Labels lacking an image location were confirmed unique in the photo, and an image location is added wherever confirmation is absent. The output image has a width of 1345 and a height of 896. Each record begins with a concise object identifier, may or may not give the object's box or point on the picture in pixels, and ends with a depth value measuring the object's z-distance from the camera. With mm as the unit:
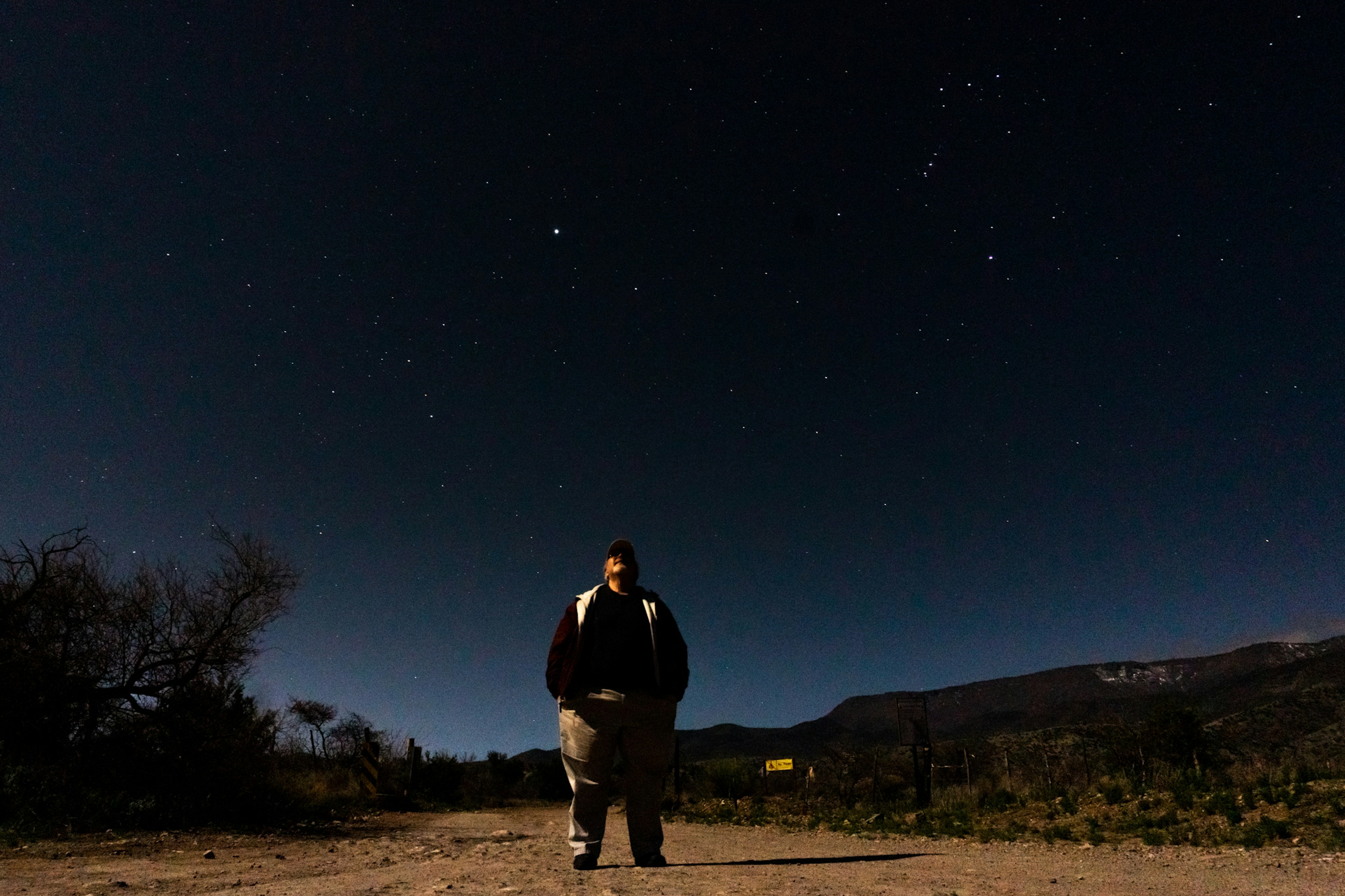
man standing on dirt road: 3812
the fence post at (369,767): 17250
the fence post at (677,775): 18906
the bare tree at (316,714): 24047
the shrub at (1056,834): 7281
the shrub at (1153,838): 6375
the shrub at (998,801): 10852
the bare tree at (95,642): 9062
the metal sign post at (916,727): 15508
